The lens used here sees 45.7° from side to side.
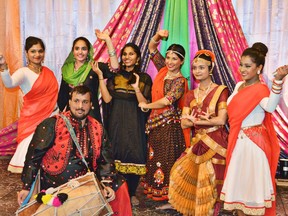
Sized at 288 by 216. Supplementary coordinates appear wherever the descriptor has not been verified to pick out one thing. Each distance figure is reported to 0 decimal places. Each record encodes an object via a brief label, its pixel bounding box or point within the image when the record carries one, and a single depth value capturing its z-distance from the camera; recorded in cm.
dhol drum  177
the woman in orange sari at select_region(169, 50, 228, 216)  234
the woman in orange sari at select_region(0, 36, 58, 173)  281
